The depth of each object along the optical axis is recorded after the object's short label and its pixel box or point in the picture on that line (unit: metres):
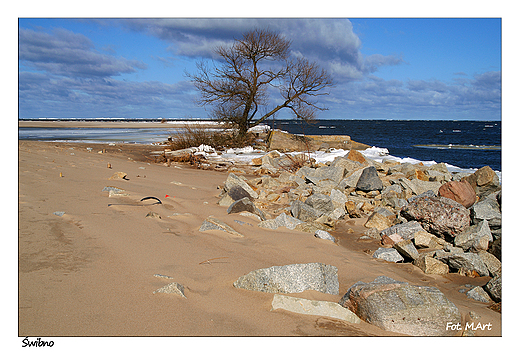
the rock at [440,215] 4.08
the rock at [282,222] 4.13
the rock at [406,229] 4.11
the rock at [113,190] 4.63
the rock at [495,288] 2.52
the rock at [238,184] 5.91
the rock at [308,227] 4.21
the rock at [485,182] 5.91
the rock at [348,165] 7.85
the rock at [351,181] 6.87
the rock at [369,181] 6.55
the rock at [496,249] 3.47
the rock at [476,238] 3.60
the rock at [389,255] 3.54
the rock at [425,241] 3.89
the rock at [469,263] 3.21
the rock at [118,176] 5.95
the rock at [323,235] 3.95
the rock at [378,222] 4.63
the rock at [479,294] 2.61
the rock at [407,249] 3.51
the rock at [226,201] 5.09
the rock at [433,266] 3.26
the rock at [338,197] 5.62
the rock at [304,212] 4.79
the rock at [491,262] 3.26
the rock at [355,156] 9.80
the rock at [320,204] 5.12
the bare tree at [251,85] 16.64
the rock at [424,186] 6.54
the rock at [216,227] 3.60
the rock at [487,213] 4.07
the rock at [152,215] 3.82
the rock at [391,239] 4.02
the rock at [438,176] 7.54
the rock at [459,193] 4.93
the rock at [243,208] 4.56
